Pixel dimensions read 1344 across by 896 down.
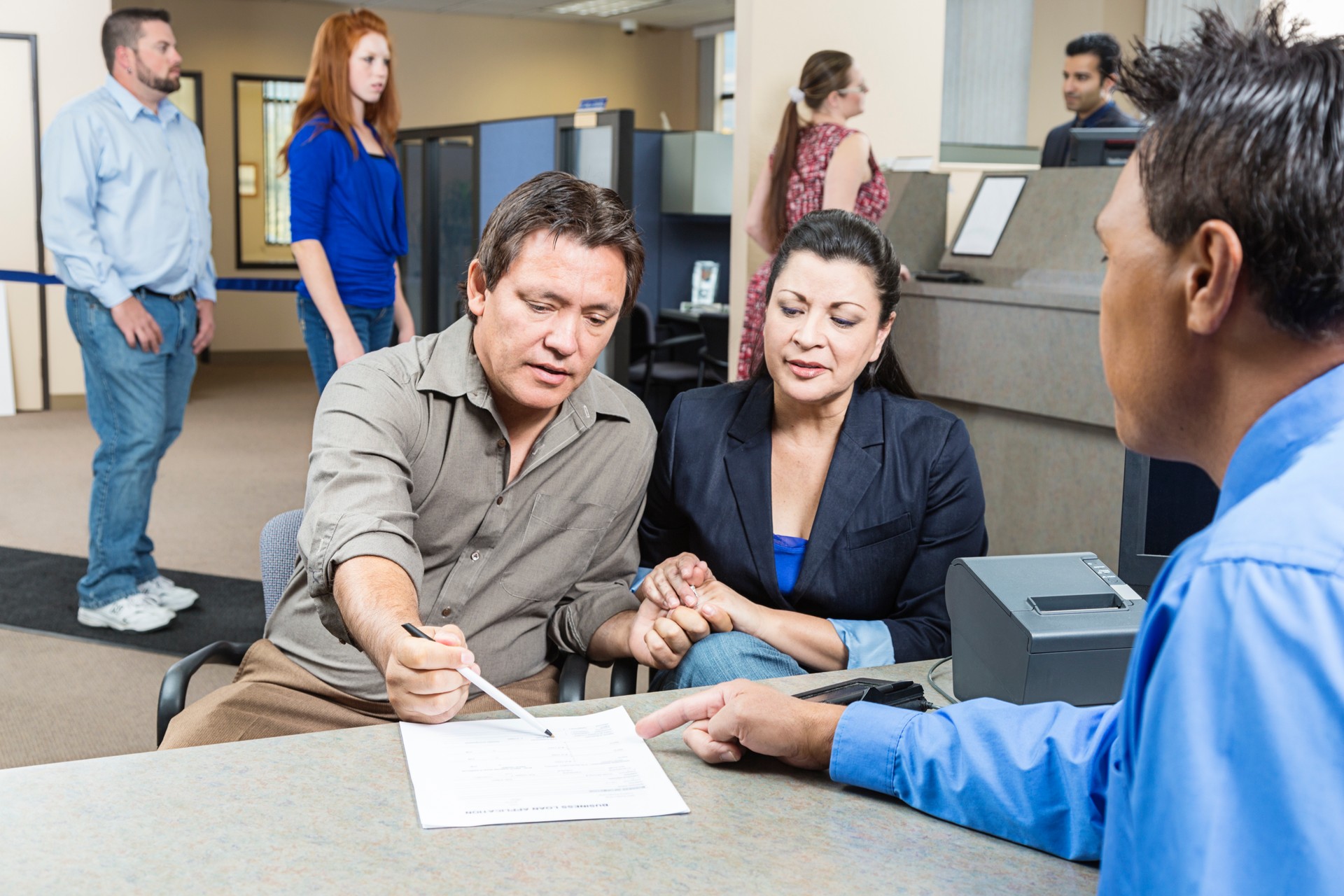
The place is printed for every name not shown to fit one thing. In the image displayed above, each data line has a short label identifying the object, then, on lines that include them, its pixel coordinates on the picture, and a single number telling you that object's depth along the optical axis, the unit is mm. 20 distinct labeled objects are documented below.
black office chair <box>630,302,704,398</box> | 5777
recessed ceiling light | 9984
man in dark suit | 4543
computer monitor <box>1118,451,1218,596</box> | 1515
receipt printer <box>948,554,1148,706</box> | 1208
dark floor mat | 3387
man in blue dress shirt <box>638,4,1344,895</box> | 523
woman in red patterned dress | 3900
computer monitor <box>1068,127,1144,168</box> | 3723
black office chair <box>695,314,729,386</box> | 5281
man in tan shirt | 1547
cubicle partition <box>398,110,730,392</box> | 5609
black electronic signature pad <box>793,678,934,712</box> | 1251
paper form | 1021
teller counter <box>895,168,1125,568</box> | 3418
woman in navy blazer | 1656
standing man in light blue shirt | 3176
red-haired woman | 3129
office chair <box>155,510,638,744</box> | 1555
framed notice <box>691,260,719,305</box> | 6352
